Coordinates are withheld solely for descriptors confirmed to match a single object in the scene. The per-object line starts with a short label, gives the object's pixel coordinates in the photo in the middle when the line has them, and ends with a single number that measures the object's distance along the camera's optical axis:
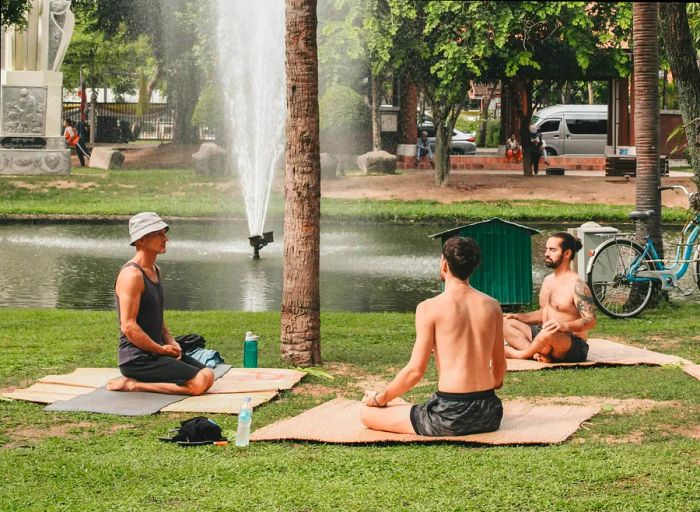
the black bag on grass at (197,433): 6.91
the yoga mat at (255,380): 8.62
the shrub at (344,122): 39.22
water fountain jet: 31.20
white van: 48.66
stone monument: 34.25
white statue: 35.19
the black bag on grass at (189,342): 9.16
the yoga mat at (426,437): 6.87
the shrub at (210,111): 40.19
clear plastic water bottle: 6.81
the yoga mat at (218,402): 7.95
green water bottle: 9.39
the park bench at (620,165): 36.75
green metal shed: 13.68
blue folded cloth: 9.13
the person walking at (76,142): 42.03
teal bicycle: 12.97
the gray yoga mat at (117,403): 7.92
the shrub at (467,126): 67.23
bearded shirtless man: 9.60
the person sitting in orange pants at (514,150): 43.66
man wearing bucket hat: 8.20
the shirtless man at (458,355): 6.80
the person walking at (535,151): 38.69
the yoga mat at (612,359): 9.62
